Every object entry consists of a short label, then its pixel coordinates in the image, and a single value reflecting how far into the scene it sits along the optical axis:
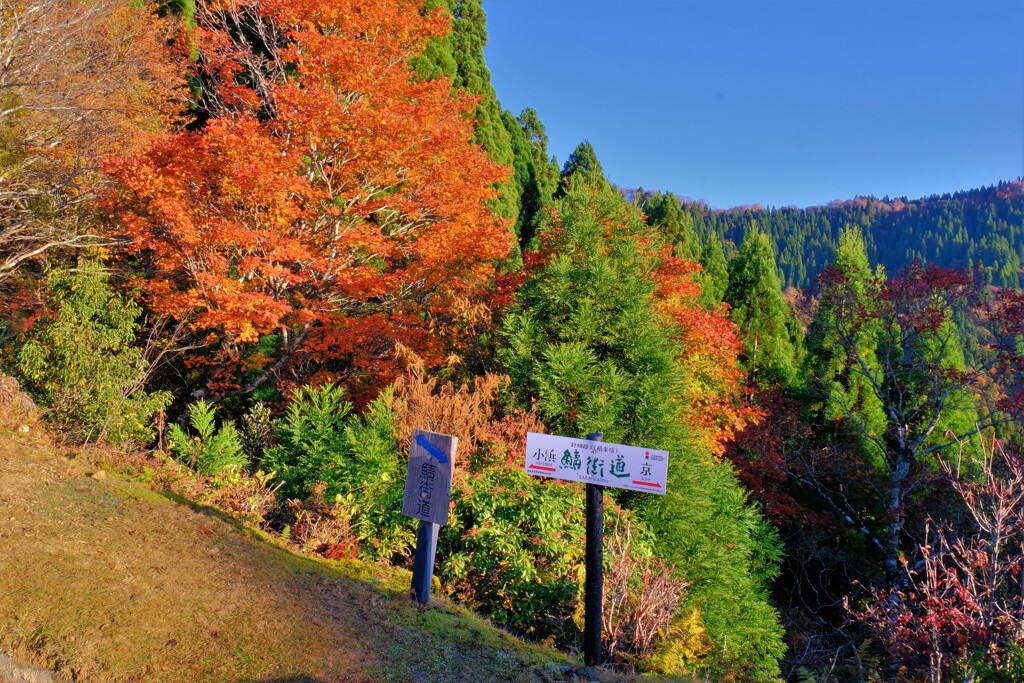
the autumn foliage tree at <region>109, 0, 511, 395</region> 8.62
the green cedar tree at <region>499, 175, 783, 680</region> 6.93
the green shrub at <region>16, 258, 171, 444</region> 6.98
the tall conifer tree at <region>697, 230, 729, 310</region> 21.33
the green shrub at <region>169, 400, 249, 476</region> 6.80
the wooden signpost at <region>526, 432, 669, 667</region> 4.17
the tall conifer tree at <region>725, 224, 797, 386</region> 18.69
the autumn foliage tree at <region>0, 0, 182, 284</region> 7.95
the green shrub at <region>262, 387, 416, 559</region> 6.16
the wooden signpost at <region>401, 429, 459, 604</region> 4.53
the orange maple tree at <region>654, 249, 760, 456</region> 10.55
